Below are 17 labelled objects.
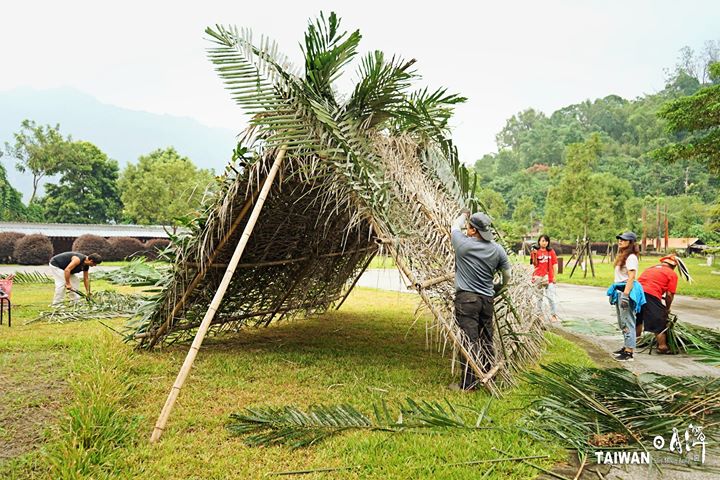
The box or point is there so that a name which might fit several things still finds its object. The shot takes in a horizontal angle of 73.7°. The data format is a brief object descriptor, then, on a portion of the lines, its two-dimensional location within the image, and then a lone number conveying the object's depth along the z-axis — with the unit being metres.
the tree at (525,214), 45.00
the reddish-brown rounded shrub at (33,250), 22.20
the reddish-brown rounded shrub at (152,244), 25.91
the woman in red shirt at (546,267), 8.53
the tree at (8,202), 36.75
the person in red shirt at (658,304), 6.43
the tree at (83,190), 39.94
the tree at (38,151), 40.25
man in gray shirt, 4.55
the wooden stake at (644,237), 34.34
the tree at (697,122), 12.35
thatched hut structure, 4.82
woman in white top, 5.93
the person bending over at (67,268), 8.87
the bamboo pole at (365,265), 8.57
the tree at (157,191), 34.19
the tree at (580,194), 20.88
